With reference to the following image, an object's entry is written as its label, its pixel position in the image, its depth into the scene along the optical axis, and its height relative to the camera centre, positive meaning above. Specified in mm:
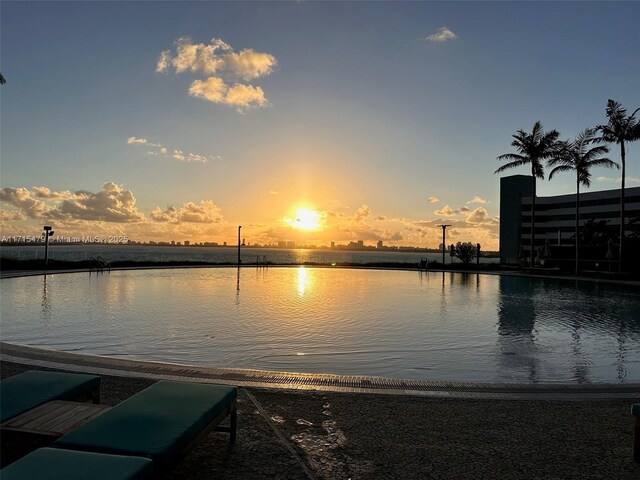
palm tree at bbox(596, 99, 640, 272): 28422 +8562
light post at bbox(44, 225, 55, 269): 31809 +926
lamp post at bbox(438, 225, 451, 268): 45412 +1917
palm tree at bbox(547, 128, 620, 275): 31531 +7394
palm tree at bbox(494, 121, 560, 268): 36281 +8986
